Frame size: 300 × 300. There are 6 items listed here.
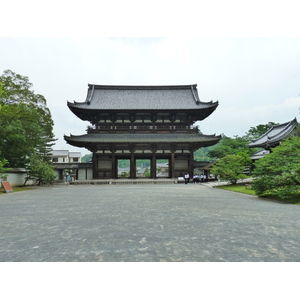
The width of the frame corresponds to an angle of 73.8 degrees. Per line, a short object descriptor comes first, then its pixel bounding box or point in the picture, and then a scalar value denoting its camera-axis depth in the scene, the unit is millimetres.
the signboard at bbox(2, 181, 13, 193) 18866
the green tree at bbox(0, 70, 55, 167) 21494
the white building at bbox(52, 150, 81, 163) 68688
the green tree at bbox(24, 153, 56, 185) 25359
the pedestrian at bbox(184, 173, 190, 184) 27734
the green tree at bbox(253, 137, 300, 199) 11680
